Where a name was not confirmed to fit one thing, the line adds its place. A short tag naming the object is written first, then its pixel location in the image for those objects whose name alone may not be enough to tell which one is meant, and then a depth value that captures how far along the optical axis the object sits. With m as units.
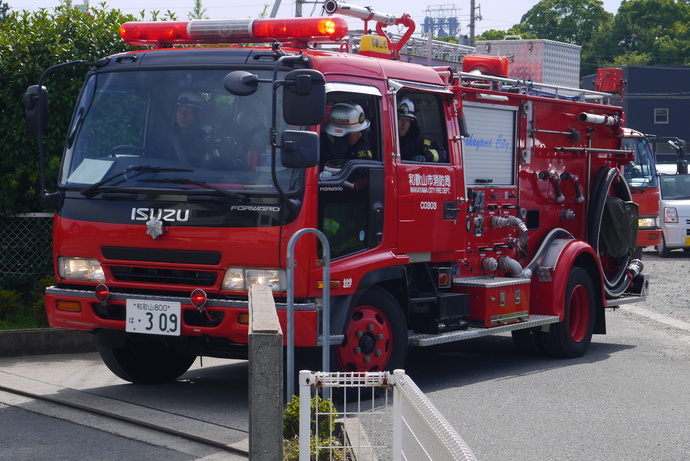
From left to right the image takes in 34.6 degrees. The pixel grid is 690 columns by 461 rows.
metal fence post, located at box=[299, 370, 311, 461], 5.23
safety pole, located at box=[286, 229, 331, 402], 6.92
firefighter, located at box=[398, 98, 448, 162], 8.97
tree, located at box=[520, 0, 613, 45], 104.38
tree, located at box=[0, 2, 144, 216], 11.52
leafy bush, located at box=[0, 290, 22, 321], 11.03
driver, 8.03
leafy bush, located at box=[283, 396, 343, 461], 5.86
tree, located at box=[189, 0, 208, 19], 14.16
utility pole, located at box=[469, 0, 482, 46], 61.97
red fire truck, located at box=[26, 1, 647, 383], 7.80
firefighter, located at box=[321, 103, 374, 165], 8.20
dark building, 67.94
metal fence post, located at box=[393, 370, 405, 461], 5.07
